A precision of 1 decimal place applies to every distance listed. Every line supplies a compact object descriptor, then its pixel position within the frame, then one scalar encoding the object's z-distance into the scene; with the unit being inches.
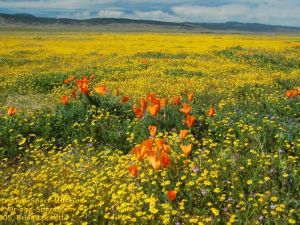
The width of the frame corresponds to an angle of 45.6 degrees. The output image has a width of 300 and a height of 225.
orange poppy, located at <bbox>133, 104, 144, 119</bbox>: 253.5
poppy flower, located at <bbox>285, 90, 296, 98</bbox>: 306.3
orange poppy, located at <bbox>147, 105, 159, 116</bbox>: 250.0
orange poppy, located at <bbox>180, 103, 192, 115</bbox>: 253.6
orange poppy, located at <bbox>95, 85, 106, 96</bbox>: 293.0
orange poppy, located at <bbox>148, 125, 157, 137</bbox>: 218.7
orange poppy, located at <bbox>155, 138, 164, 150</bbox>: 195.3
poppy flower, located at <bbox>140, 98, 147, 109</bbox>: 258.1
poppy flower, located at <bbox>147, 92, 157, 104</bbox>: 260.4
